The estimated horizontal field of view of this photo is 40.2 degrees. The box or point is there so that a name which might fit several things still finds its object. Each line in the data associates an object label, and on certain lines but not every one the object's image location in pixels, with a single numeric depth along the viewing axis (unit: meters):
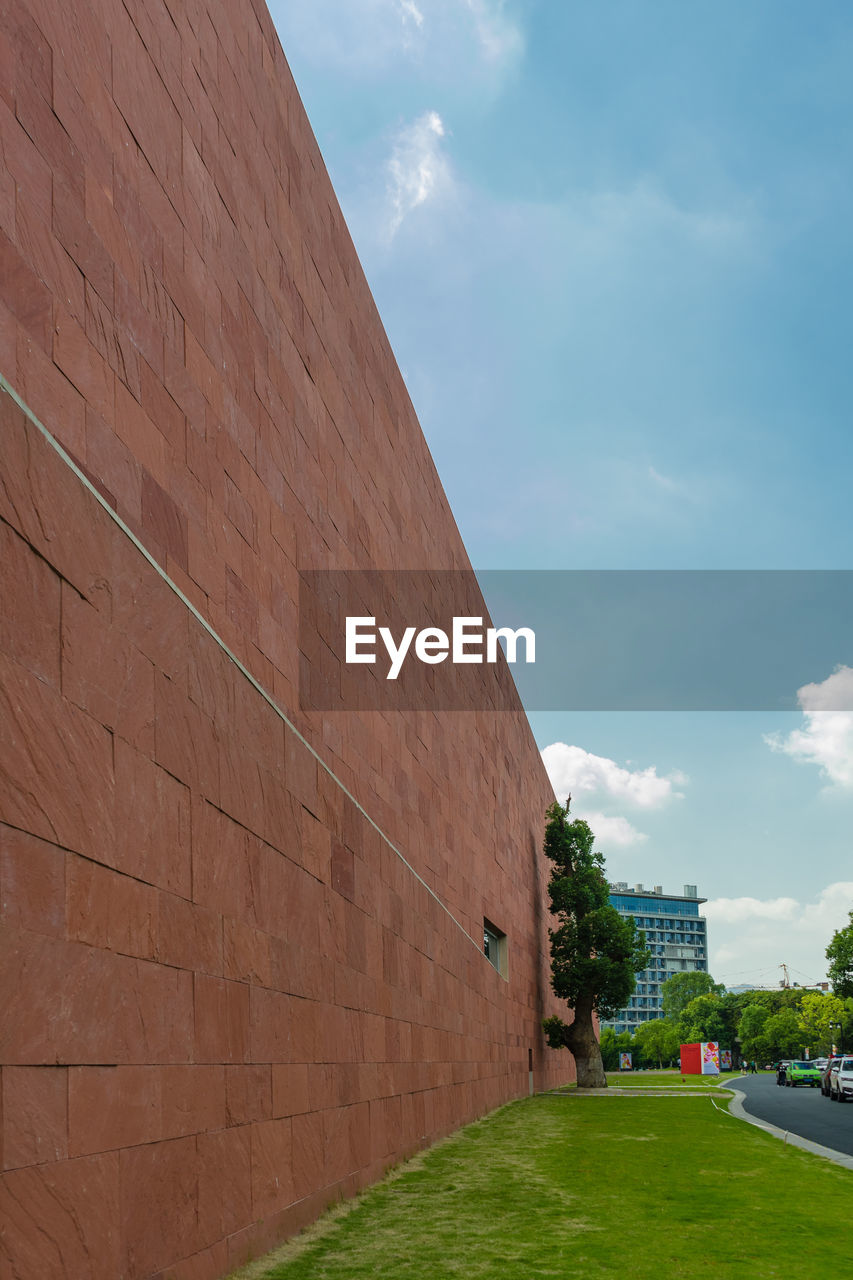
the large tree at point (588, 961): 42.06
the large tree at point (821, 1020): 101.62
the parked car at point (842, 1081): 35.69
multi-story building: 180.75
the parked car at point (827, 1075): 39.33
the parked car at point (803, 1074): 52.12
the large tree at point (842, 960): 63.91
